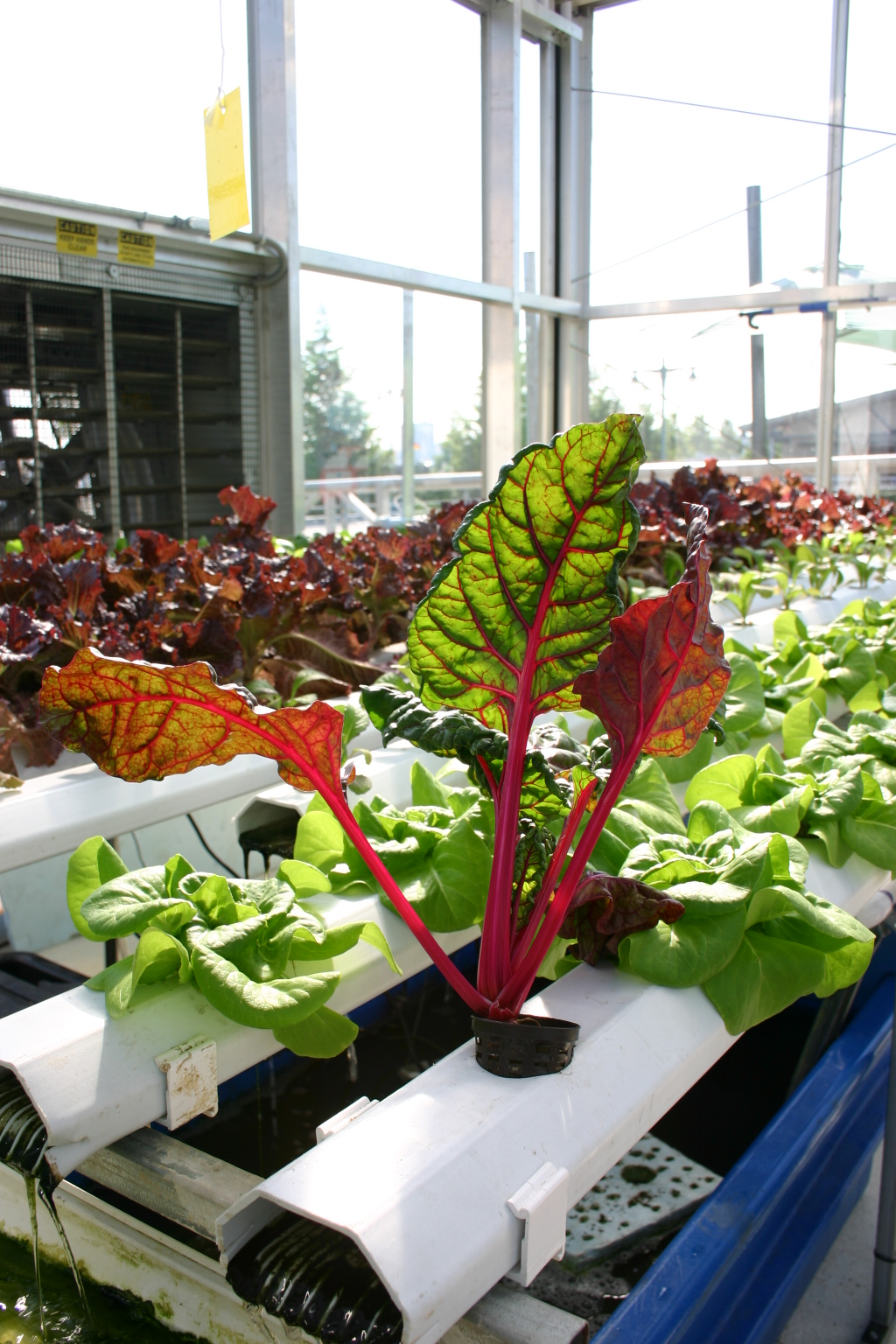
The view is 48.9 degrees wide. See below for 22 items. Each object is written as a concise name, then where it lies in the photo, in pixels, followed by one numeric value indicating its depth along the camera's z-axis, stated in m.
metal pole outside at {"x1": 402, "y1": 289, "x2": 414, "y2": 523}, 5.77
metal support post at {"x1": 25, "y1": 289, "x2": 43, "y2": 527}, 3.26
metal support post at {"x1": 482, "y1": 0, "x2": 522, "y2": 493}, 6.19
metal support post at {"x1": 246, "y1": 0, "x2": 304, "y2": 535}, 4.20
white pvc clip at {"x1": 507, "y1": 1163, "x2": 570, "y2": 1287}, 0.49
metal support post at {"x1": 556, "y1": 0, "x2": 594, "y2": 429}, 7.28
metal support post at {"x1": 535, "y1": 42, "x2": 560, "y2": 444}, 7.27
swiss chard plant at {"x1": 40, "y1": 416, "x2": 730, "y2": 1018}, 0.59
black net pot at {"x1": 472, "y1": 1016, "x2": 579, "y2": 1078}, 0.59
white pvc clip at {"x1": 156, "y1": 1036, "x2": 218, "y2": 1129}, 0.59
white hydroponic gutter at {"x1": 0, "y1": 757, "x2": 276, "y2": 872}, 1.04
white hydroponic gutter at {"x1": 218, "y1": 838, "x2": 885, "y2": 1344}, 0.46
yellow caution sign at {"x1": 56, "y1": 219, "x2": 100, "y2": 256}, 3.10
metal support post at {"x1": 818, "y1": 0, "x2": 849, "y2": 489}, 6.24
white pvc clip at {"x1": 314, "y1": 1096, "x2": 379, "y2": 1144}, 0.57
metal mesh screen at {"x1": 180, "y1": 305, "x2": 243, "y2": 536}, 3.96
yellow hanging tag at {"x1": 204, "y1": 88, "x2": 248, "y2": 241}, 1.84
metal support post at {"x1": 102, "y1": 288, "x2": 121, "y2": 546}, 3.47
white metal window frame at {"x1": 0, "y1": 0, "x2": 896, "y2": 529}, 3.49
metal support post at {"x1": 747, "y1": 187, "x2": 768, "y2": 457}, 6.75
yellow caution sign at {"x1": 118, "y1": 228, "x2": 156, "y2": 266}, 3.28
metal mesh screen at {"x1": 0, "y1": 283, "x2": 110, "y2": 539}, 3.24
